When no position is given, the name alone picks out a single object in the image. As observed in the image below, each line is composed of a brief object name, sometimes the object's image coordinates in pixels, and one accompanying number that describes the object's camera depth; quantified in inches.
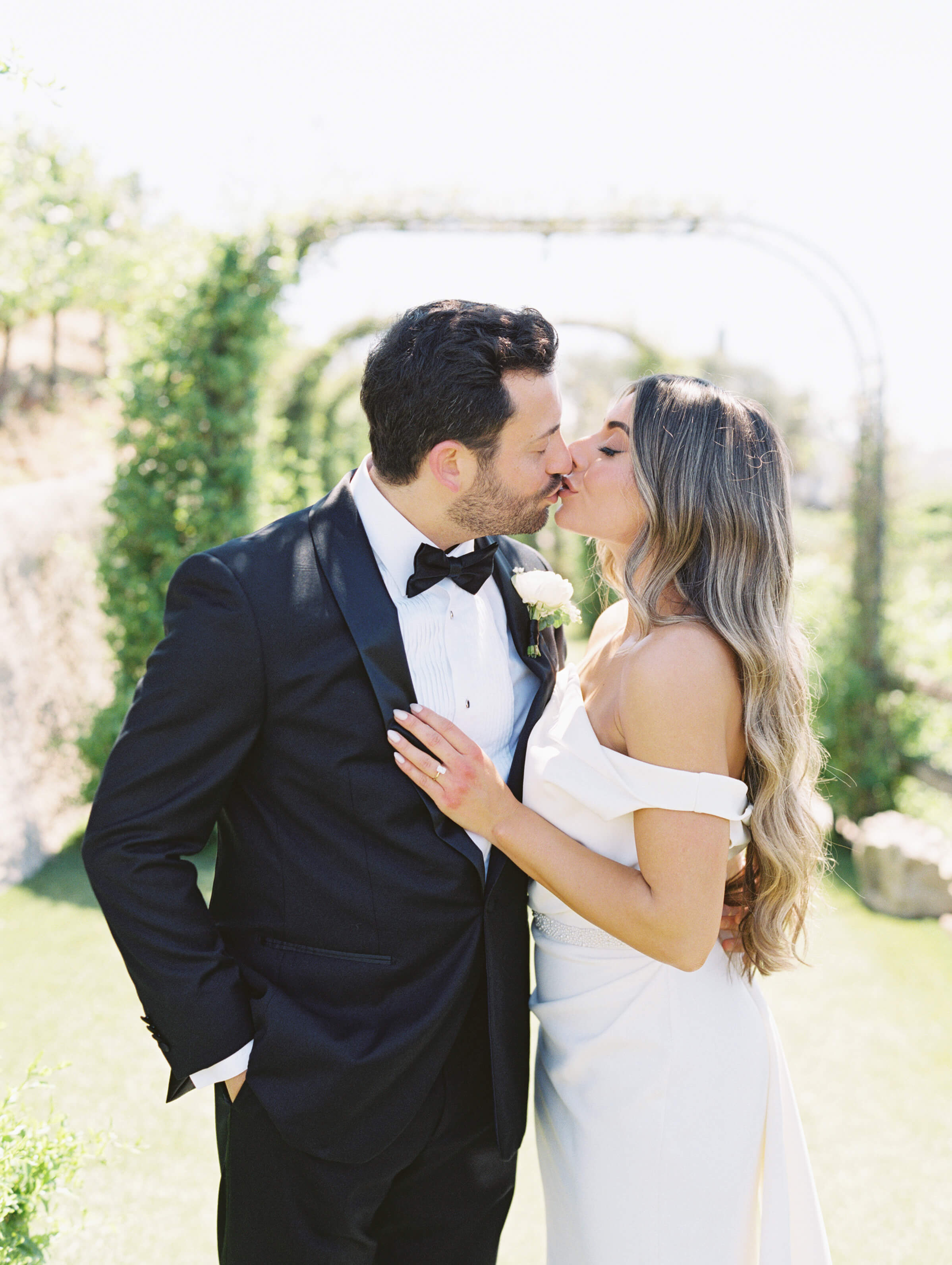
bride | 74.0
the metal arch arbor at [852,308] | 256.1
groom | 69.7
